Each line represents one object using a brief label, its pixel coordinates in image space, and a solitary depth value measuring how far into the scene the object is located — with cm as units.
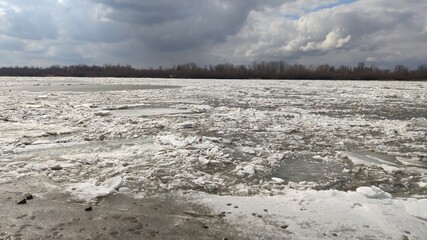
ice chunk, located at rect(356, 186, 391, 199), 445
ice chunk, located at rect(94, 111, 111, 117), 1191
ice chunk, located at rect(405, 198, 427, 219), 398
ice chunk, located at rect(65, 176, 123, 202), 438
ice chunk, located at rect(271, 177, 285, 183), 508
